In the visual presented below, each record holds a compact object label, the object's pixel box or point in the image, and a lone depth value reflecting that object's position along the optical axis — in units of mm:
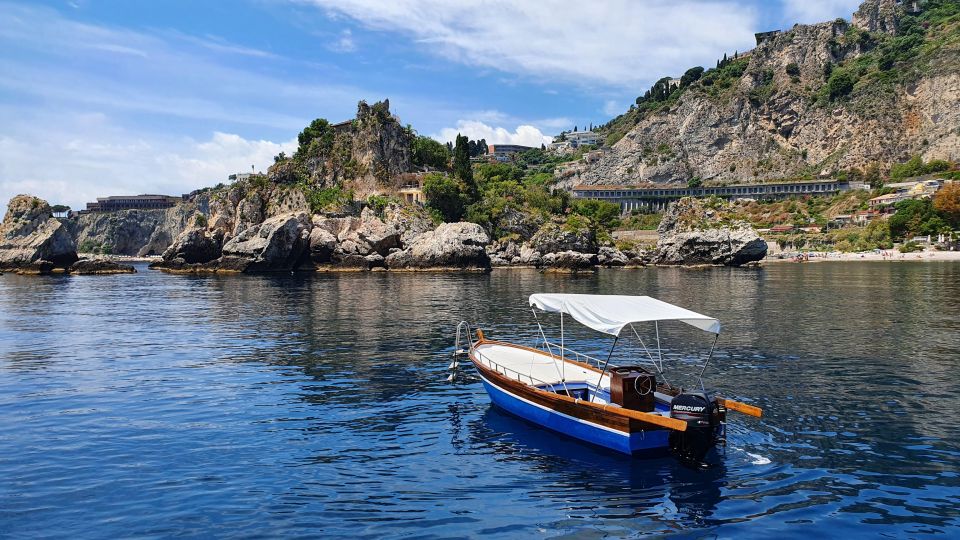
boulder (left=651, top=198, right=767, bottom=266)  119188
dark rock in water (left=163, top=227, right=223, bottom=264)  114438
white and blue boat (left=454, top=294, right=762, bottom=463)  17297
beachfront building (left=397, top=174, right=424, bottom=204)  124000
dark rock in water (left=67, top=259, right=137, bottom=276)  109925
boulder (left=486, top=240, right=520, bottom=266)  115750
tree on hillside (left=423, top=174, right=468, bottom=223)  119625
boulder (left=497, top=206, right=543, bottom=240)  121750
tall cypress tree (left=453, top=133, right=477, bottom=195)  126125
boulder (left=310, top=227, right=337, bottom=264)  107750
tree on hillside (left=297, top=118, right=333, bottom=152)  132000
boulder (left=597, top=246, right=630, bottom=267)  119500
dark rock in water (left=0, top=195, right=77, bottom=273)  105812
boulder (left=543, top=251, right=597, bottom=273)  105500
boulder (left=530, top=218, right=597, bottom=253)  110438
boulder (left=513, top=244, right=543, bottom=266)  112156
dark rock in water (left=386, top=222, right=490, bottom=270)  103688
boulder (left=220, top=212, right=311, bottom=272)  105500
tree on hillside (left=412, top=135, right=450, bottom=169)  141500
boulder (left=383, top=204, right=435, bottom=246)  110250
